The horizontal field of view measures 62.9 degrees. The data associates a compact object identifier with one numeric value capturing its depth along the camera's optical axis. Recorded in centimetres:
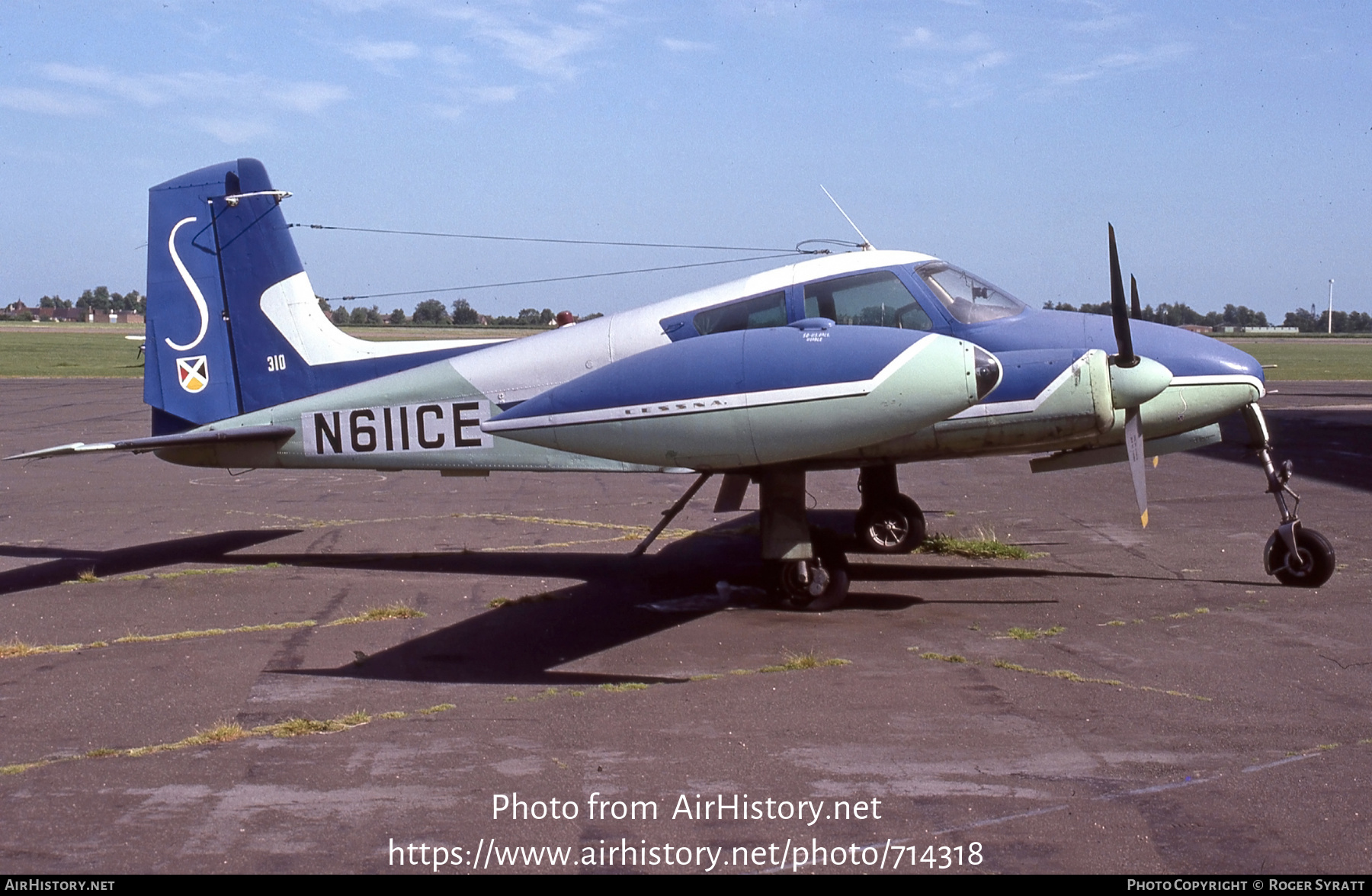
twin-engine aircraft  745
